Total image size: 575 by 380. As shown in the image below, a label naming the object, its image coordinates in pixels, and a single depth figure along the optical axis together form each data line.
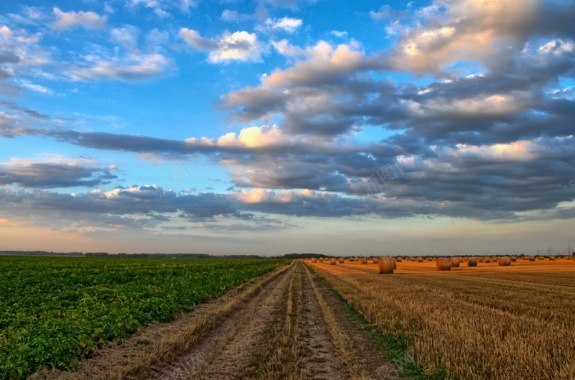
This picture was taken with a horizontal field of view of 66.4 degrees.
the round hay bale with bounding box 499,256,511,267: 64.51
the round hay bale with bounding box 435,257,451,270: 52.97
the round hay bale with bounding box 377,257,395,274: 46.00
